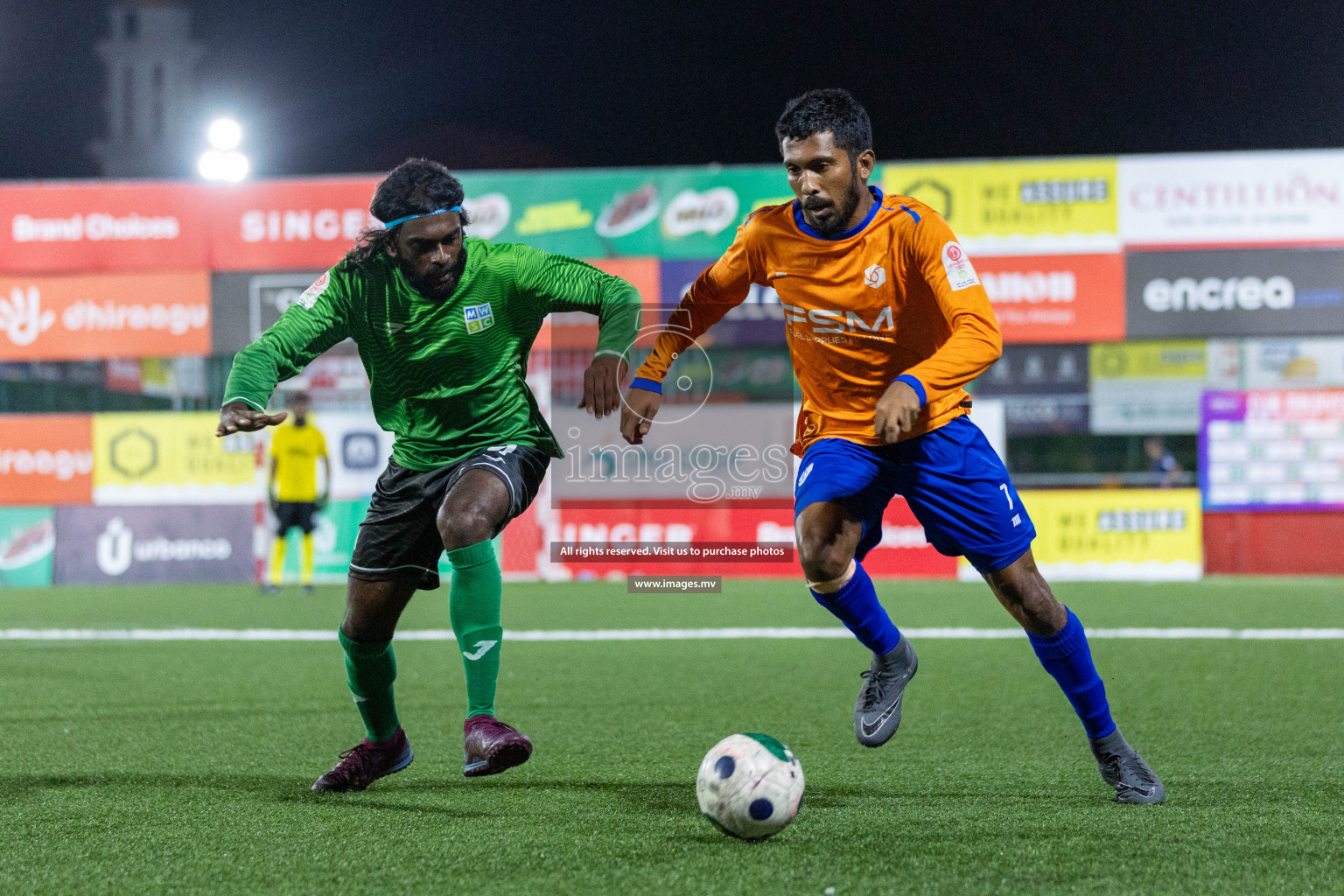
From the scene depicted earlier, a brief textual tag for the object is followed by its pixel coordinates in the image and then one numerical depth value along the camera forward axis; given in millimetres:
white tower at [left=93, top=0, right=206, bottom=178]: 68438
